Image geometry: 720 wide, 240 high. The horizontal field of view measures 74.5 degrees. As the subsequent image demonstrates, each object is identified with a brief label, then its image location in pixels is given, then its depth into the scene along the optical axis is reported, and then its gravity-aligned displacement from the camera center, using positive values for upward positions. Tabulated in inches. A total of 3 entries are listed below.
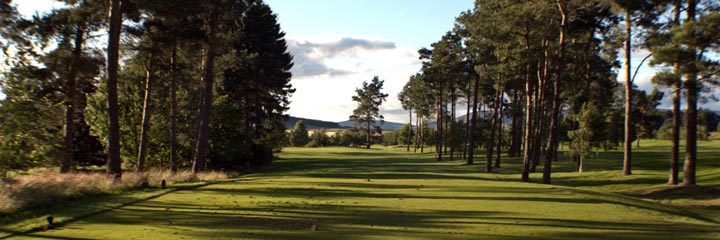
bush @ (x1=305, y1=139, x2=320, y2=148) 5006.4 -79.8
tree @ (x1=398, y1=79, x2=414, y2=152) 4206.9 +379.0
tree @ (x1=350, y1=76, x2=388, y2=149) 4977.9 +377.4
